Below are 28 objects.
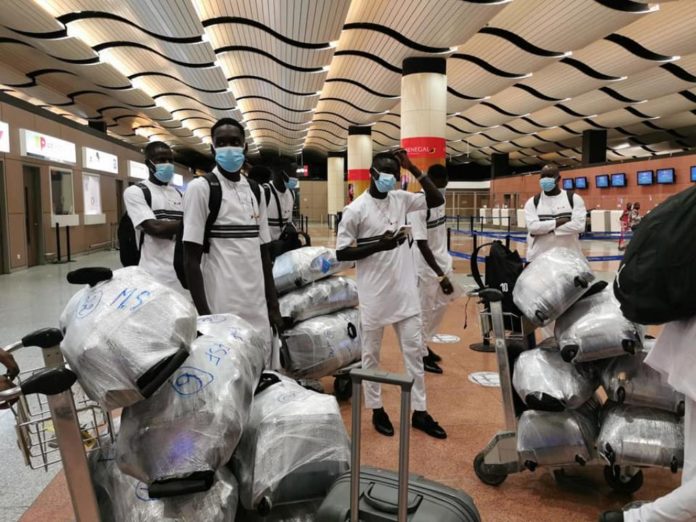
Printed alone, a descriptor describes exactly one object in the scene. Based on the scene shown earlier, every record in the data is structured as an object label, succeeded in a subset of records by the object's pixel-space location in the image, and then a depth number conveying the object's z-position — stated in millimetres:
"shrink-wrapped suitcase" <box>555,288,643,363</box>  2209
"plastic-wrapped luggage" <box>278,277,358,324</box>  3592
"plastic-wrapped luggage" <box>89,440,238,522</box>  1512
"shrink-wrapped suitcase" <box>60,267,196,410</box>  1372
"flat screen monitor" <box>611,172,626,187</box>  23406
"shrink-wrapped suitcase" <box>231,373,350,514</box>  1669
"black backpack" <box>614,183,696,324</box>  1477
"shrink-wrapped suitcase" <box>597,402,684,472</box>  2102
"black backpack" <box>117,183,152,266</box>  3830
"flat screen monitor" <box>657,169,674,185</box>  21000
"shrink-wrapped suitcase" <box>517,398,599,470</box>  2307
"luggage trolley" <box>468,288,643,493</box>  2457
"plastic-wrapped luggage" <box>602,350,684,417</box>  2178
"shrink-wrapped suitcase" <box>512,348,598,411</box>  2303
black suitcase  1179
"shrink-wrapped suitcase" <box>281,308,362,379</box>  3455
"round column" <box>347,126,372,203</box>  25297
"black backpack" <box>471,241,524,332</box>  3002
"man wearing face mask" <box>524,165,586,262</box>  5461
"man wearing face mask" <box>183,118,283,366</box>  2697
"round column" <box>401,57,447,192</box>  12594
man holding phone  3201
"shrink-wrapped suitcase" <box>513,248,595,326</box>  2381
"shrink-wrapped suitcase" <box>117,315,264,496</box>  1490
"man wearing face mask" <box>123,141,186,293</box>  3668
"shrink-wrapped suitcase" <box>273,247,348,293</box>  3689
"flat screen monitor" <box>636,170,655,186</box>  21906
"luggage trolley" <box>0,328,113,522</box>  1220
